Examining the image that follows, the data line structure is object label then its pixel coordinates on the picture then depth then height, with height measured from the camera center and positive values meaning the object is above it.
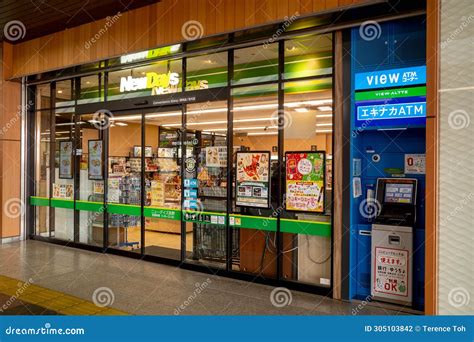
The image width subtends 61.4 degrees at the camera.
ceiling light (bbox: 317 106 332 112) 5.28 +0.81
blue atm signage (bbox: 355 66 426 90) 4.56 +1.08
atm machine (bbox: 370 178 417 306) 4.67 -0.85
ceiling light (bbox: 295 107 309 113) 5.48 +0.81
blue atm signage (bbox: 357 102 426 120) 4.56 +0.69
